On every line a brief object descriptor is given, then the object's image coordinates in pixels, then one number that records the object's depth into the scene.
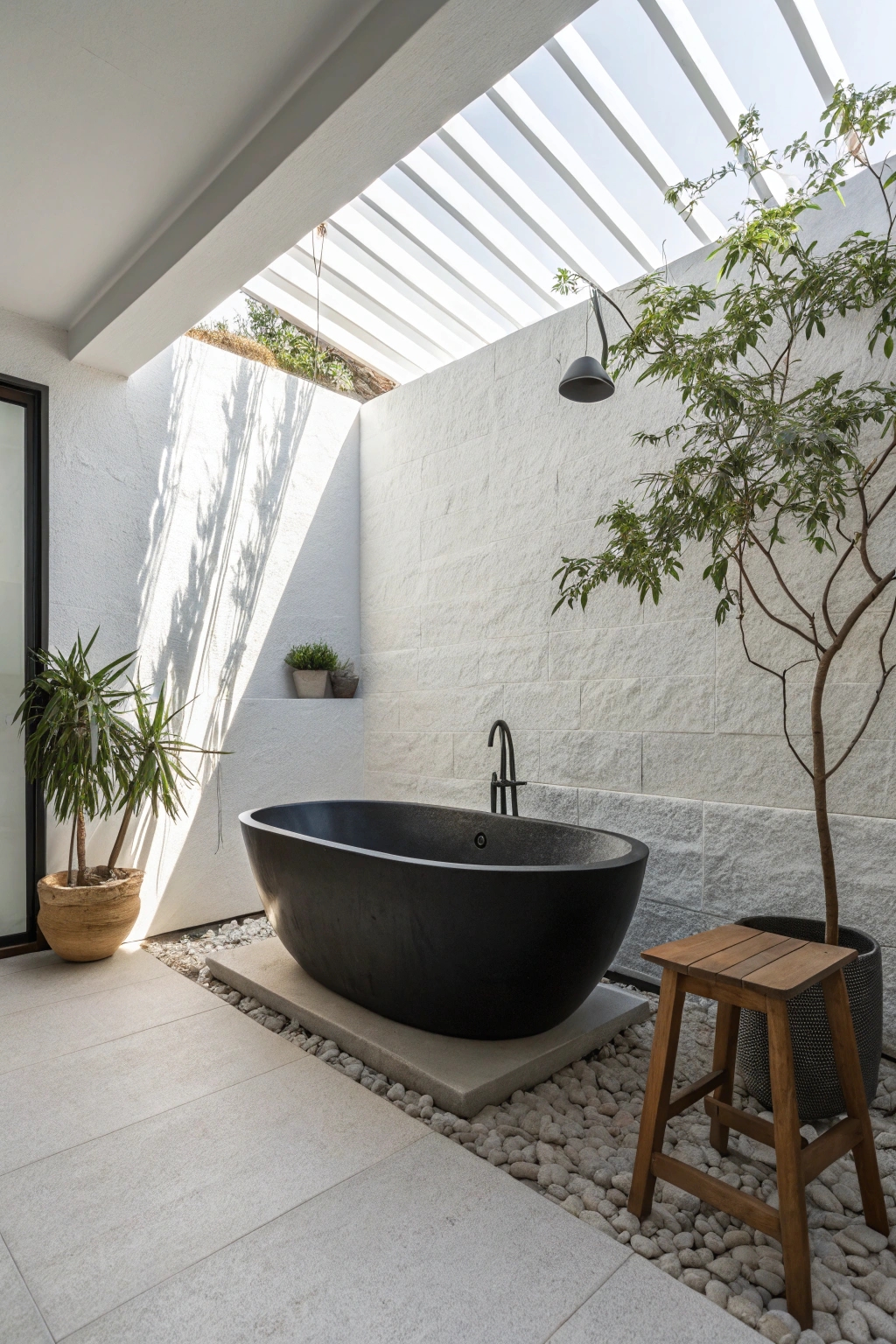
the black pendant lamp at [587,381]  2.70
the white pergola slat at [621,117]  2.49
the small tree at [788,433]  2.10
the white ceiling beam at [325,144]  1.81
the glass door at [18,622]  3.28
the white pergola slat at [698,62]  2.33
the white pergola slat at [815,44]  2.26
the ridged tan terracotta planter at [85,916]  3.09
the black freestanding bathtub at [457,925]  2.14
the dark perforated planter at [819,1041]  2.00
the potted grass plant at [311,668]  4.20
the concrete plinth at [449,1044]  2.10
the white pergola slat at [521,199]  2.91
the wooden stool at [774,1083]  1.43
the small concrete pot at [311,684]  4.20
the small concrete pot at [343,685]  4.33
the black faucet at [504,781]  3.28
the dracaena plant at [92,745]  3.08
